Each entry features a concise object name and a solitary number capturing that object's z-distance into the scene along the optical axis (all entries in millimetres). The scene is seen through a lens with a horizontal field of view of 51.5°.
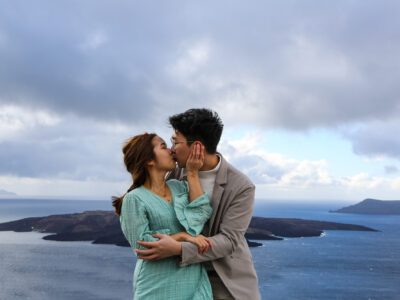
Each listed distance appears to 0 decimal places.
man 2793
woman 2496
